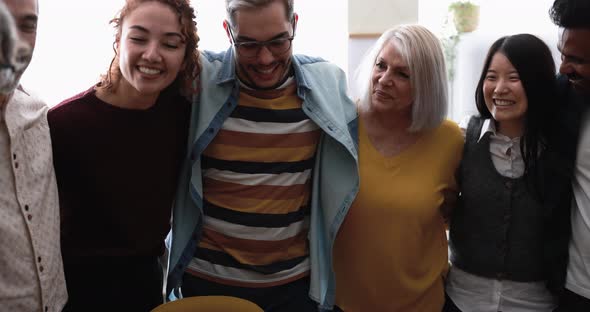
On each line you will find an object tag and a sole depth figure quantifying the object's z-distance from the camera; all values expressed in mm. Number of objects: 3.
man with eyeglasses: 1516
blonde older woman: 1587
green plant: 3024
